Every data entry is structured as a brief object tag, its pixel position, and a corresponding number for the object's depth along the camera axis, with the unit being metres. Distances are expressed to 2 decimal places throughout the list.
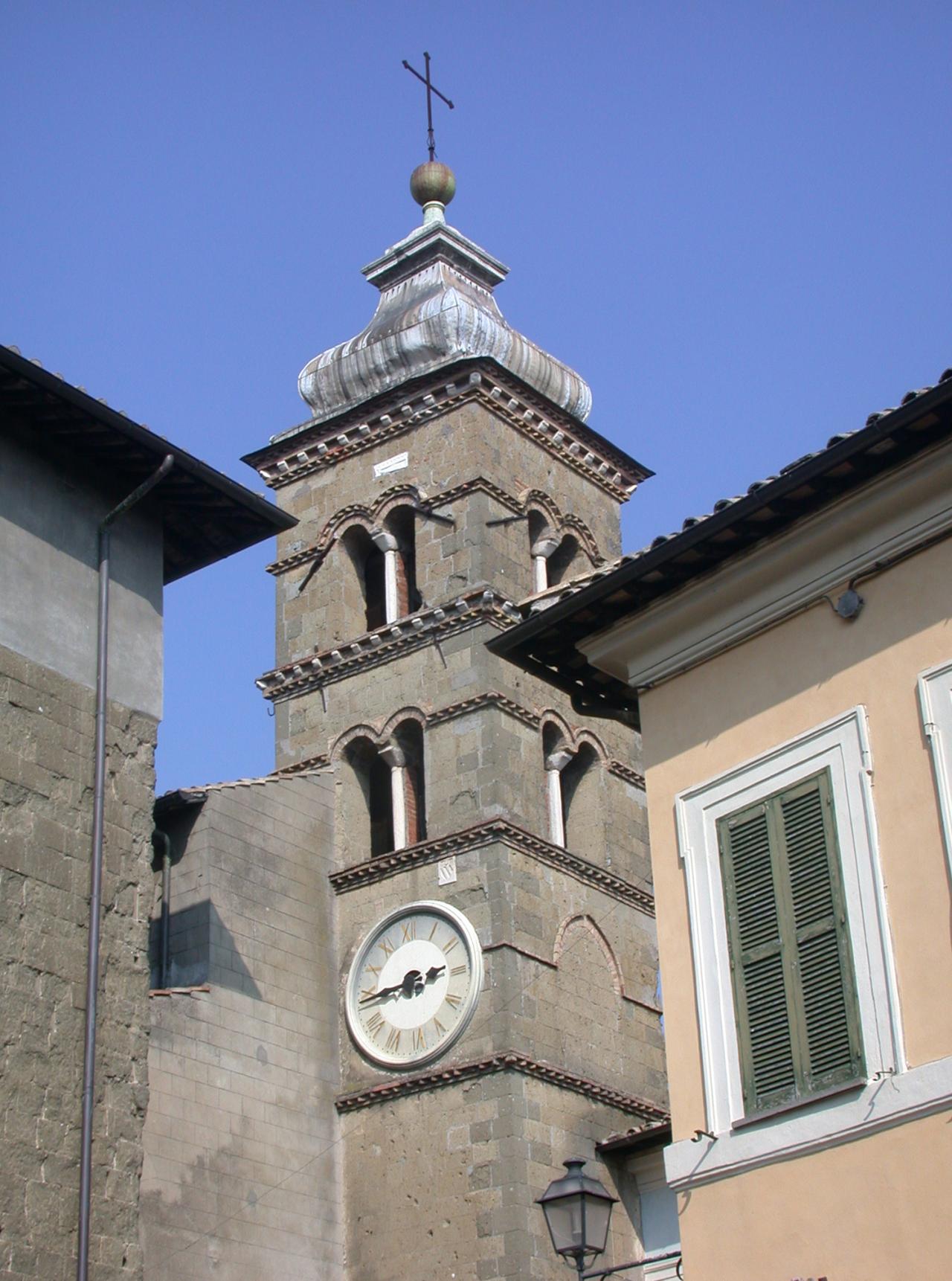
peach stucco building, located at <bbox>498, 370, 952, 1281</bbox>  9.97
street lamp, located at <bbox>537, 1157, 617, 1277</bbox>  11.38
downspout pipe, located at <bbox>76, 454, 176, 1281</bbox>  12.27
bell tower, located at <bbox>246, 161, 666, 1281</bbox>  23.19
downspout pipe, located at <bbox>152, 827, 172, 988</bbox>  22.91
